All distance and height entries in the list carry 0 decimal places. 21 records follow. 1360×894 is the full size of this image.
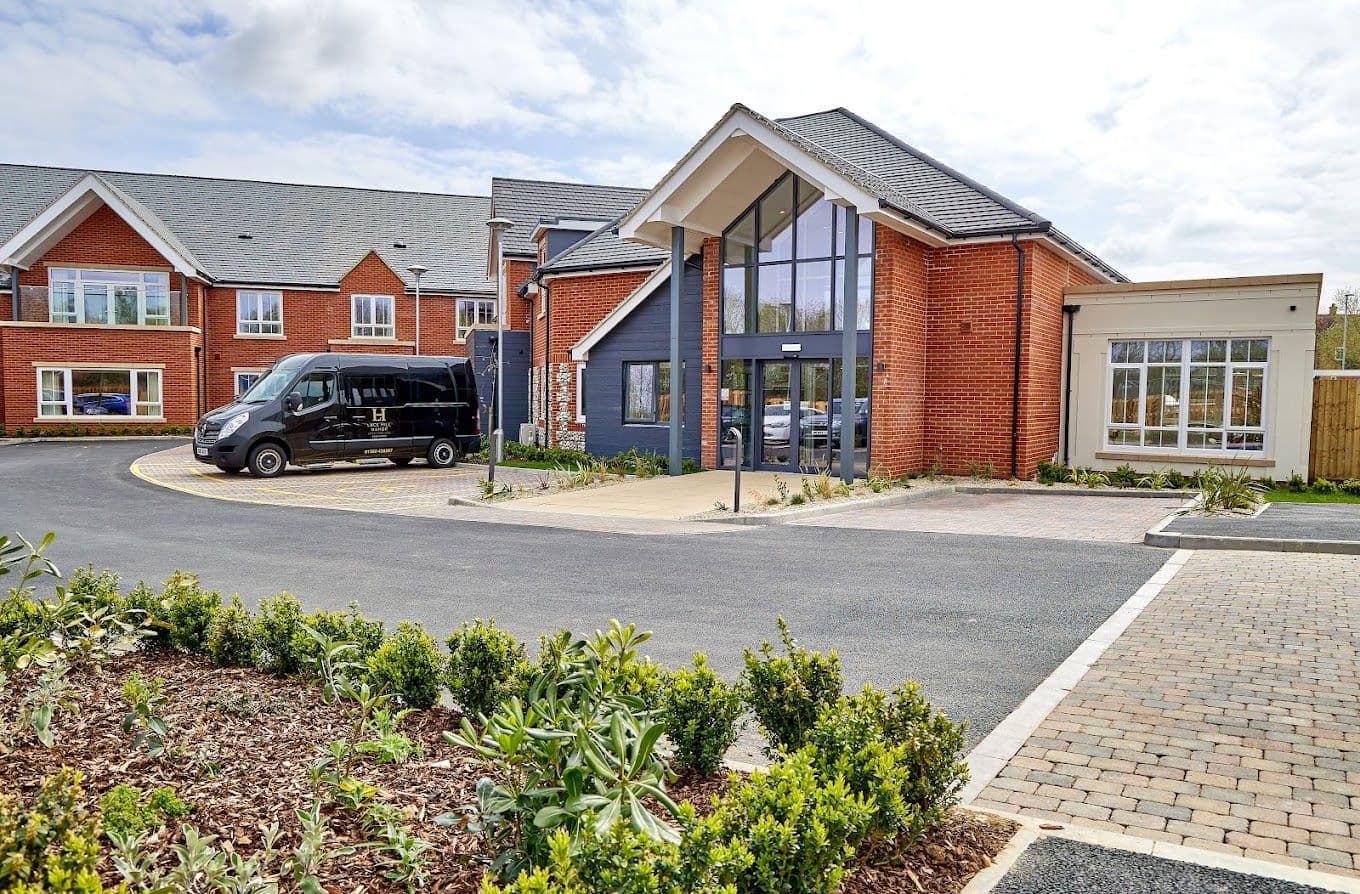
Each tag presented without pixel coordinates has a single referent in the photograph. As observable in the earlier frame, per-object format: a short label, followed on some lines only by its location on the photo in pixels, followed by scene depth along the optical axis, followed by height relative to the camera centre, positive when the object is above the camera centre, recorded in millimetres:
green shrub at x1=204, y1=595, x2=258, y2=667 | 5133 -1347
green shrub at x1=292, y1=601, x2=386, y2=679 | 4699 -1230
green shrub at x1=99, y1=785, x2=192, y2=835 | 2881 -1324
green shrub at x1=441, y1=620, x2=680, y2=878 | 2656 -1124
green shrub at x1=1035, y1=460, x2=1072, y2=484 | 18078 -1334
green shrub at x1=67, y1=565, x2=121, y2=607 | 5389 -1148
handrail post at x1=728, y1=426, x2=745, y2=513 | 13727 -1320
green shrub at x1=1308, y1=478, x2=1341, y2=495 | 17266 -1481
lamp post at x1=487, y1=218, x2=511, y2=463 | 22453 +2726
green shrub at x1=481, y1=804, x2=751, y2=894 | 2395 -1221
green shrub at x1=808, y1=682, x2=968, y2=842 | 3107 -1237
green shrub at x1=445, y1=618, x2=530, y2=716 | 4281 -1241
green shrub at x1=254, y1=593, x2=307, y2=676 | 4973 -1284
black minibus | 19422 -390
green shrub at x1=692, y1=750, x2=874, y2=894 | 2615 -1225
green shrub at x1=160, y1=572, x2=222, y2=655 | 5336 -1275
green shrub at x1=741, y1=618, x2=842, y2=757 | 3836 -1200
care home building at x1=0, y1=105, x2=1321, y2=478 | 17578 +1463
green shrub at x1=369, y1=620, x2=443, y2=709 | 4453 -1304
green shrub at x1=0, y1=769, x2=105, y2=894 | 2199 -1139
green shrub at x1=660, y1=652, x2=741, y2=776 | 3805 -1300
